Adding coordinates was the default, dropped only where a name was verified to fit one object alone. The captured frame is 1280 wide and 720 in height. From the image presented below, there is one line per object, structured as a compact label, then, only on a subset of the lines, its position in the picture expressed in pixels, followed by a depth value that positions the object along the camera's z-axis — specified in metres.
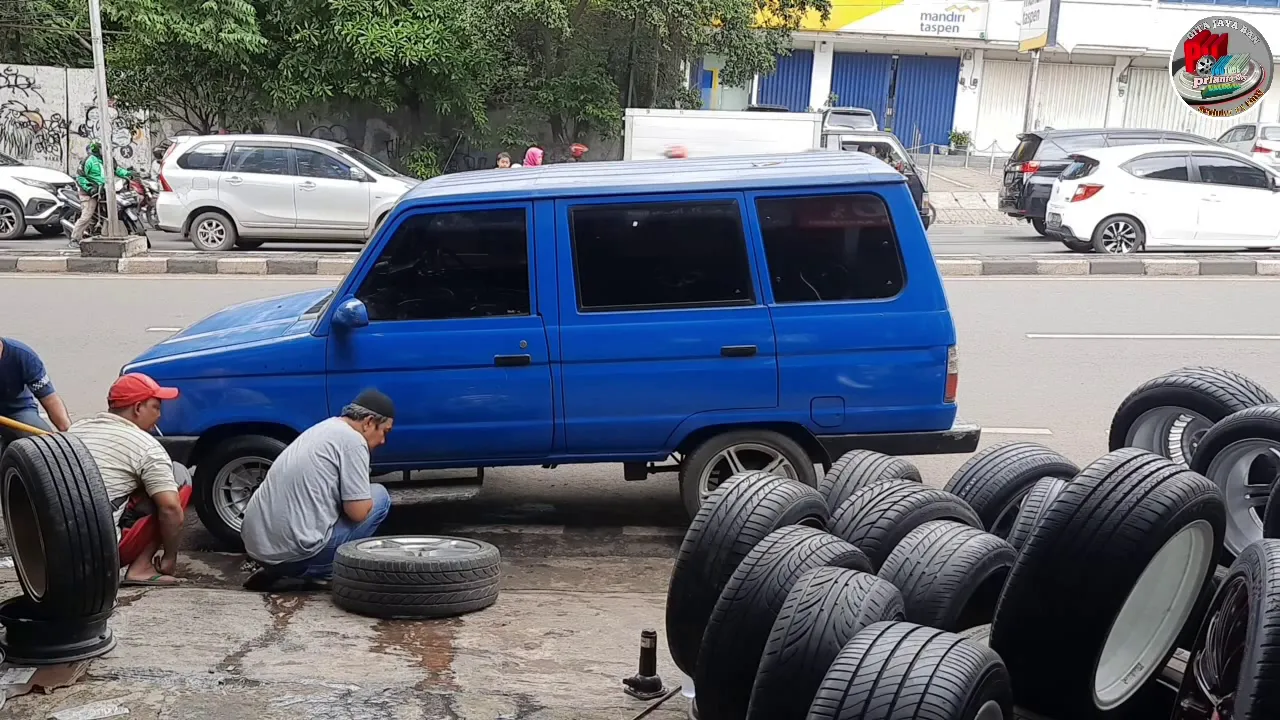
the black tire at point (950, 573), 3.72
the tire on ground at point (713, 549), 4.06
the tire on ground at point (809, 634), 3.27
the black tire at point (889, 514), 4.25
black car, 19.53
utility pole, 15.27
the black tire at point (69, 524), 4.13
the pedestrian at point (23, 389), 6.15
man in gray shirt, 5.41
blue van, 6.01
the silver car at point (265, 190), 16.78
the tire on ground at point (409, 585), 4.96
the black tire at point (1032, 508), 4.14
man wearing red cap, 5.30
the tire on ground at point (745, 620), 3.61
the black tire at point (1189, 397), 5.64
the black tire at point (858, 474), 4.87
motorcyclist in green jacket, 16.66
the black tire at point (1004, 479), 4.96
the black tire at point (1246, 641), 2.72
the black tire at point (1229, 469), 4.88
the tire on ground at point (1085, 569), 3.41
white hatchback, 16.17
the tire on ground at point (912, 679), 2.85
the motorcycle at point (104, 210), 17.36
